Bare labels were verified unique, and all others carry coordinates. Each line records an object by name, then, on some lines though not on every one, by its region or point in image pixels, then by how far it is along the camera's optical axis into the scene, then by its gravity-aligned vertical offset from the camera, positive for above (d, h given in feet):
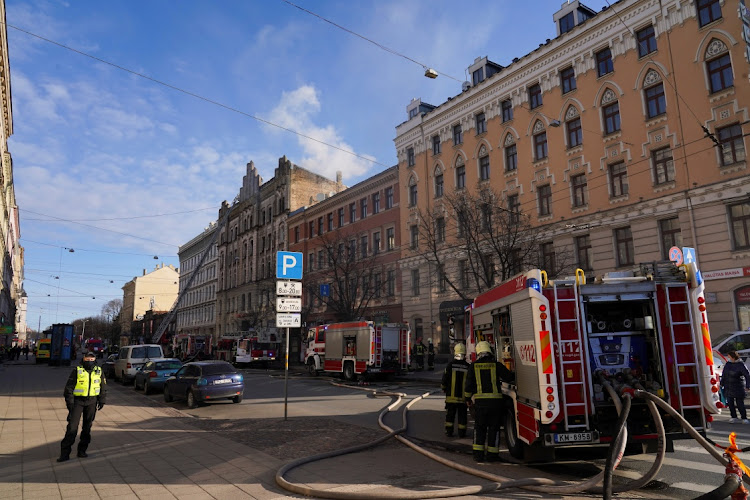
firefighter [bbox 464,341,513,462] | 26.16 -3.09
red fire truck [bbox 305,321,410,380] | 82.07 -0.59
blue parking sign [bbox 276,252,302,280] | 41.01 +6.36
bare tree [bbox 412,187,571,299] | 85.46 +17.75
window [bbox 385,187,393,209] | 140.46 +39.42
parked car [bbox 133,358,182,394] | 66.90 -3.18
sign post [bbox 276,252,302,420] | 40.88 +4.52
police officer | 28.03 -2.65
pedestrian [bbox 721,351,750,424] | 38.29 -3.41
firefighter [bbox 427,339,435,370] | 102.12 -2.74
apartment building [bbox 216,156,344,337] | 196.03 +46.17
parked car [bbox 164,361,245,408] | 52.42 -3.55
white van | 81.92 -1.34
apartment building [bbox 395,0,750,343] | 71.46 +33.38
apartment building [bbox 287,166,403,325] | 131.64 +24.90
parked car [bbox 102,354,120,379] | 93.61 -3.21
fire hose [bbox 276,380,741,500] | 19.34 -5.47
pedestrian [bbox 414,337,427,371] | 100.58 -2.27
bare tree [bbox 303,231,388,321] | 125.85 +18.40
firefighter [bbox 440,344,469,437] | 32.32 -2.73
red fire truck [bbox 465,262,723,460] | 22.04 -0.57
